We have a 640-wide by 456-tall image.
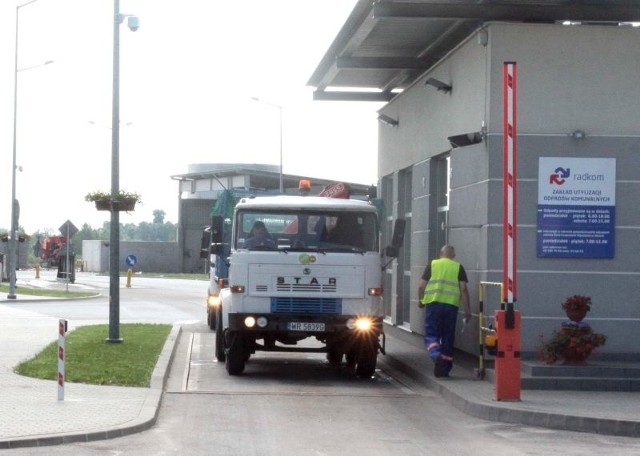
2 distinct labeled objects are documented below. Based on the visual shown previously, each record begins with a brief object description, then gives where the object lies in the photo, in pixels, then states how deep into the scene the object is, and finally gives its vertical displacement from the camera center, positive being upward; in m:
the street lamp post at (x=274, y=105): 54.07 +6.44
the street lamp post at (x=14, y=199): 41.44 +1.65
